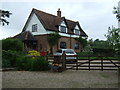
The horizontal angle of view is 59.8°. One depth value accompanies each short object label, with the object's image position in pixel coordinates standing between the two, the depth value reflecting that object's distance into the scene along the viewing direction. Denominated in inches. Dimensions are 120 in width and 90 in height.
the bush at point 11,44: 509.0
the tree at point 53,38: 782.8
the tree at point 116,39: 235.7
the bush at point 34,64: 312.5
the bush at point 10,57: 357.1
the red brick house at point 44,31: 802.4
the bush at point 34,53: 426.7
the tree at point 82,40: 967.1
